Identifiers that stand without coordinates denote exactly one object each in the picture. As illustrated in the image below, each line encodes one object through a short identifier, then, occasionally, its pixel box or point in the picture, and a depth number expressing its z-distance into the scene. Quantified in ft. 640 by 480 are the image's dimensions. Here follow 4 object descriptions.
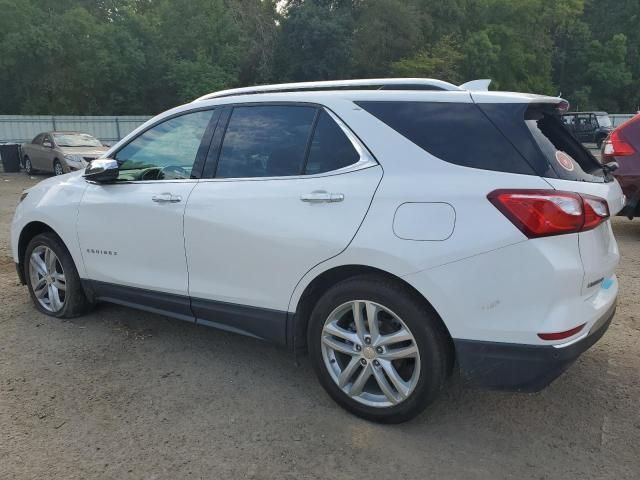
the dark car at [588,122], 87.30
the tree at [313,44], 117.70
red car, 22.26
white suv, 8.46
